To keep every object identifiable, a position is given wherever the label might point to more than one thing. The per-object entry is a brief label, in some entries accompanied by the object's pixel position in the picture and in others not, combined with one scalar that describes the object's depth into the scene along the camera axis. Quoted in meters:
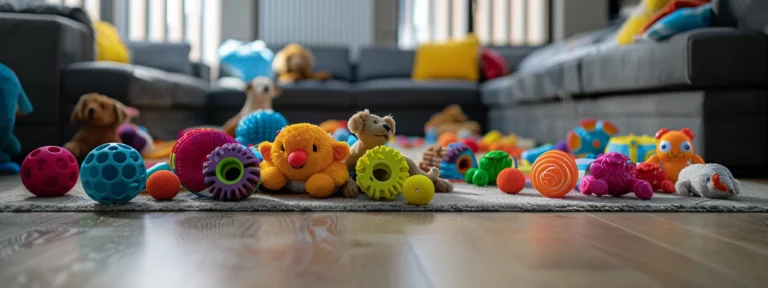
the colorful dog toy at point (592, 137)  2.14
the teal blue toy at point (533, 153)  2.13
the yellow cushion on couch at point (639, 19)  2.73
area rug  1.18
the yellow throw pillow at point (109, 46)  3.61
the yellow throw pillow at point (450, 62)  4.65
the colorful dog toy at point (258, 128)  2.00
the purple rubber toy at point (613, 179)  1.37
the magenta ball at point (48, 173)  1.33
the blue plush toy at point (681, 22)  2.04
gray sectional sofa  1.82
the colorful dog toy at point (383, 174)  1.29
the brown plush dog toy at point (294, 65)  4.45
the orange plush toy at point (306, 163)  1.34
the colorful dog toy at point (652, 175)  1.48
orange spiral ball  1.35
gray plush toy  1.33
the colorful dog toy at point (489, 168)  1.62
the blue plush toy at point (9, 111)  1.87
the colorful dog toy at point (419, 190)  1.21
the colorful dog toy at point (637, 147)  1.80
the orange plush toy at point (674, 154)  1.54
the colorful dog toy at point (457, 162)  1.74
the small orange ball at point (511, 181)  1.43
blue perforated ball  1.19
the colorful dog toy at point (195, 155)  1.36
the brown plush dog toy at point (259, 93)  3.07
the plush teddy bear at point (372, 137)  1.42
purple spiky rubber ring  1.26
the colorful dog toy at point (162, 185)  1.27
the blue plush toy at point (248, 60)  4.52
